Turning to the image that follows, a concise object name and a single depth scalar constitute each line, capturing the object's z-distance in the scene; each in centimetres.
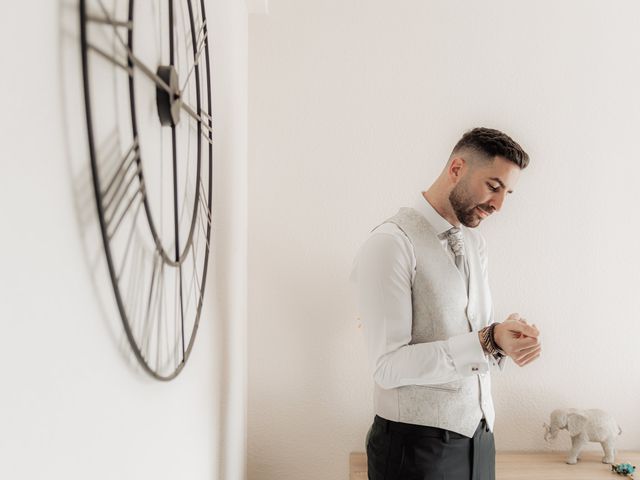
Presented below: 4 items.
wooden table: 185
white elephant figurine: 191
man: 129
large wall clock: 58
